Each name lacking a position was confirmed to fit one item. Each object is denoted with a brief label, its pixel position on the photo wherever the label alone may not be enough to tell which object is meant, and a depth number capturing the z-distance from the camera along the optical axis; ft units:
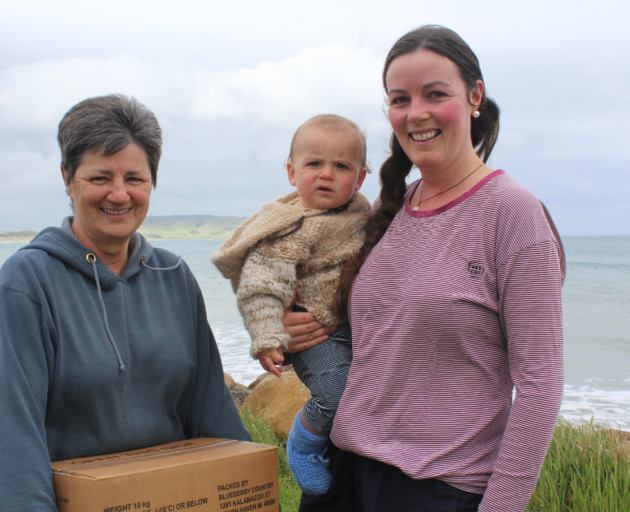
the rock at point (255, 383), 21.06
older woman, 5.72
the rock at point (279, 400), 16.01
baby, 7.25
